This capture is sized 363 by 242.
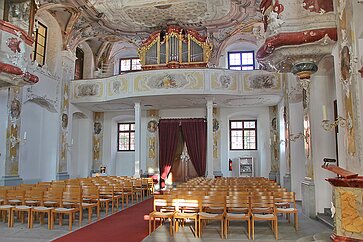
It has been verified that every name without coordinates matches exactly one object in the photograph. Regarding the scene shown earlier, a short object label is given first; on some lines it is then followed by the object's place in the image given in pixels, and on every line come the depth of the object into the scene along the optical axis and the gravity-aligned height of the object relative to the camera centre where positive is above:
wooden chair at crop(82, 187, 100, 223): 8.32 -0.97
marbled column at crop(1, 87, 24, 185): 11.77 +0.62
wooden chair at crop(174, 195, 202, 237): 6.51 -1.07
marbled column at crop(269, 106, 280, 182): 15.83 +0.45
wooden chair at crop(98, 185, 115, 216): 9.21 -1.04
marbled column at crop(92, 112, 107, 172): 18.14 +0.89
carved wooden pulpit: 4.18 -0.64
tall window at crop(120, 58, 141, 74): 18.91 +5.13
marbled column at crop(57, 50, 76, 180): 15.18 +1.62
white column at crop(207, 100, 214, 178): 14.14 +0.69
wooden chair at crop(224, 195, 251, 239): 6.34 -1.02
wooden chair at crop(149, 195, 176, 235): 6.59 -1.11
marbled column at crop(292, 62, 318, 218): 8.52 -0.47
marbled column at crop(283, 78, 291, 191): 12.40 +0.49
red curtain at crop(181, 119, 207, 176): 16.98 +0.74
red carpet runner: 6.31 -1.56
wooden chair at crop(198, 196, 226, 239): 6.37 -1.08
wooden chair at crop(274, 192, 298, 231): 6.78 -0.97
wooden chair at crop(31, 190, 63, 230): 7.56 -1.03
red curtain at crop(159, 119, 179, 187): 17.28 +0.59
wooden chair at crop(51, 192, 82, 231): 7.51 -1.00
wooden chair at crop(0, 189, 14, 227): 7.41 -1.15
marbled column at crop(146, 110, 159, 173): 17.41 +0.75
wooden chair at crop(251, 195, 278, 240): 6.66 -1.01
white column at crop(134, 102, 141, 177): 14.52 +0.76
